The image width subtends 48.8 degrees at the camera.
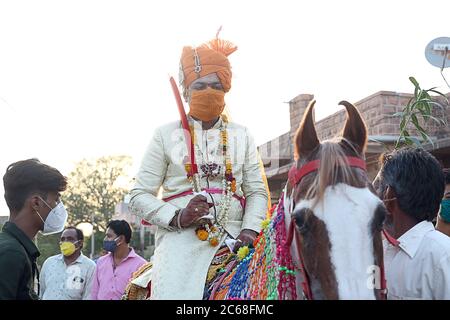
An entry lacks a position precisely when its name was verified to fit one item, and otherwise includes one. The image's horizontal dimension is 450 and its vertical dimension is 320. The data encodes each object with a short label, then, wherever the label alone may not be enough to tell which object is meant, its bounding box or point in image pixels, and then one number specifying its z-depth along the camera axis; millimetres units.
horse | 2178
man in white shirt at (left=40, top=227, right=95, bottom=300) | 7035
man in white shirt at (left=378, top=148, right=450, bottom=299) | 2744
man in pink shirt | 6867
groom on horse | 3381
